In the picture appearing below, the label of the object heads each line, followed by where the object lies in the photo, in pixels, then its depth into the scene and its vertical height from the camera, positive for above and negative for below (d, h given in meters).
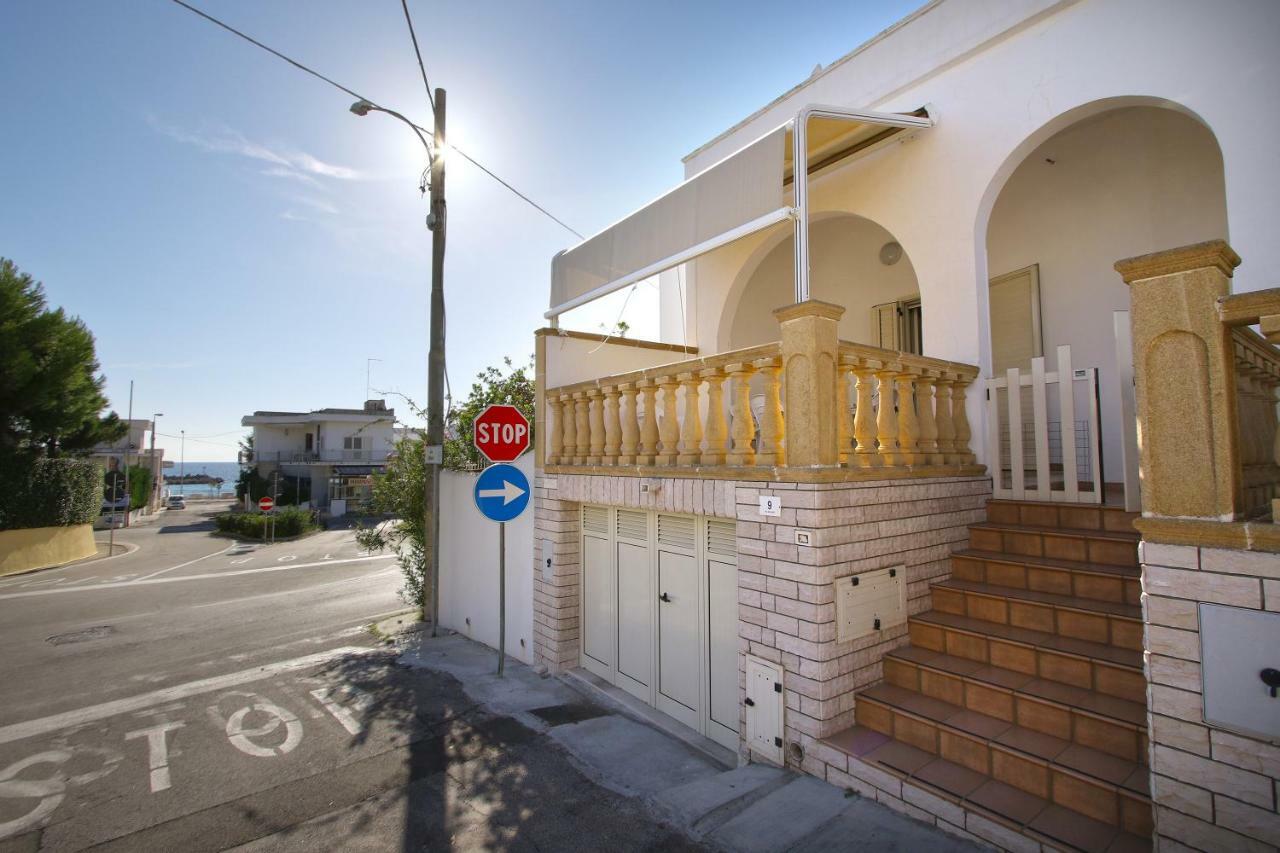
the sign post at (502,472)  6.44 -0.09
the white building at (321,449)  43.06 +1.25
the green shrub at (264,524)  26.36 -2.63
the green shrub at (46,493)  17.97 -0.79
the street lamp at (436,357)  8.98 +1.65
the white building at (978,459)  2.62 +0.01
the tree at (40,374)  17.34 +2.86
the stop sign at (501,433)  6.48 +0.34
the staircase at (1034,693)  3.03 -1.37
